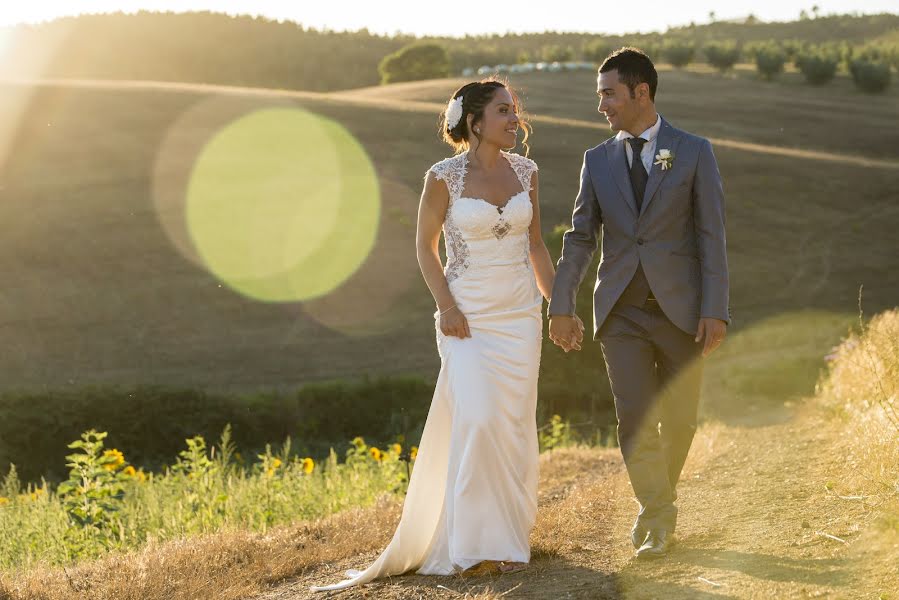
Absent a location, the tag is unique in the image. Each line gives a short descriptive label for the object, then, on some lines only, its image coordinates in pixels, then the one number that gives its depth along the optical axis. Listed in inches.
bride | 213.9
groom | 206.8
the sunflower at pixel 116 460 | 298.8
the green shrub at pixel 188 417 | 713.0
